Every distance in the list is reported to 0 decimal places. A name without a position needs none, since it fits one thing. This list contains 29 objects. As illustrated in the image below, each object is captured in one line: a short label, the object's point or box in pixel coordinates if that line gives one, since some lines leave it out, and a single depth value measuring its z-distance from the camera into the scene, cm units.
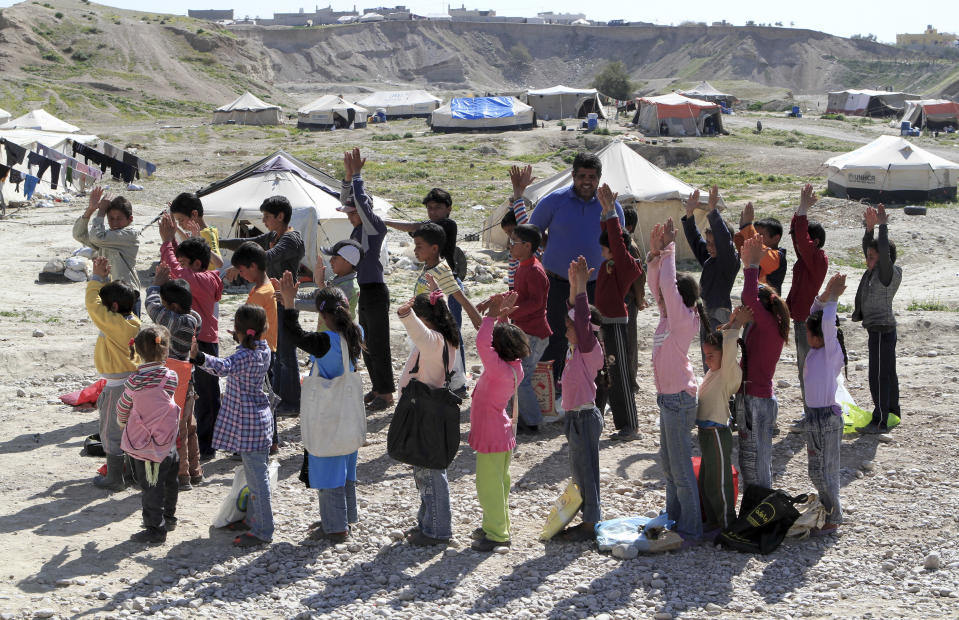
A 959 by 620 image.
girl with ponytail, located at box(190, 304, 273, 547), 507
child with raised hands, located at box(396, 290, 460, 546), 498
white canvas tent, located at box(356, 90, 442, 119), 5891
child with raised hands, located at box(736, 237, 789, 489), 543
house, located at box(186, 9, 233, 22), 16738
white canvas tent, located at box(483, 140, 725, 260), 1518
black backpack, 515
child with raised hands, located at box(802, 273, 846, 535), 543
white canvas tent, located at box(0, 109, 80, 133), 2828
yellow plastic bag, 531
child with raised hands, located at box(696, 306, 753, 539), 523
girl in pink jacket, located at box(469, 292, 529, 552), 497
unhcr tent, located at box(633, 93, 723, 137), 4338
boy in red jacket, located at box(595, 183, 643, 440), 655
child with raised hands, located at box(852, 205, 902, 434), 698
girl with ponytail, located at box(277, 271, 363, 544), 491
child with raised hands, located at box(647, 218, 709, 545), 515
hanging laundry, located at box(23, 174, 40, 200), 1759
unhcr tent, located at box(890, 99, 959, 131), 4725
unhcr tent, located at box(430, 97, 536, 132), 4681
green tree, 7519
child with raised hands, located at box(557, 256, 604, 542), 521
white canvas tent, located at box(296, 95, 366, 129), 5141
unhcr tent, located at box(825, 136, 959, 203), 2147
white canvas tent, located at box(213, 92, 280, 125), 5166
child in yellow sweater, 579
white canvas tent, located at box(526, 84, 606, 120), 5459
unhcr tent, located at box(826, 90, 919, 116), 5908
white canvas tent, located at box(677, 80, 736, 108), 6050
